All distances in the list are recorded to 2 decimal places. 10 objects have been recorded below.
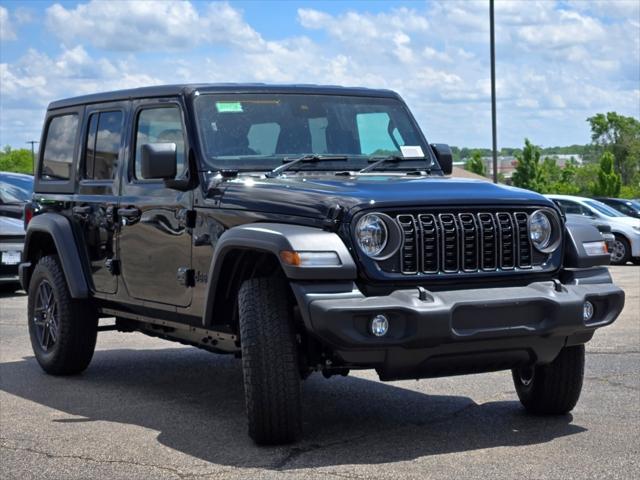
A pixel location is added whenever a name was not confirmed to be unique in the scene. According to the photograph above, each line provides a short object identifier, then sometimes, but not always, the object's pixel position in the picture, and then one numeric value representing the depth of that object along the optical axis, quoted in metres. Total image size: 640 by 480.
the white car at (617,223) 23.12
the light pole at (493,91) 27.97
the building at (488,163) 155.24
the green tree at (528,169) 117.50
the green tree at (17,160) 150.32
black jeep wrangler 6.09
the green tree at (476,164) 134.88
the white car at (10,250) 15.90
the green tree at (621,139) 132.75
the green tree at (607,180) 90.56
